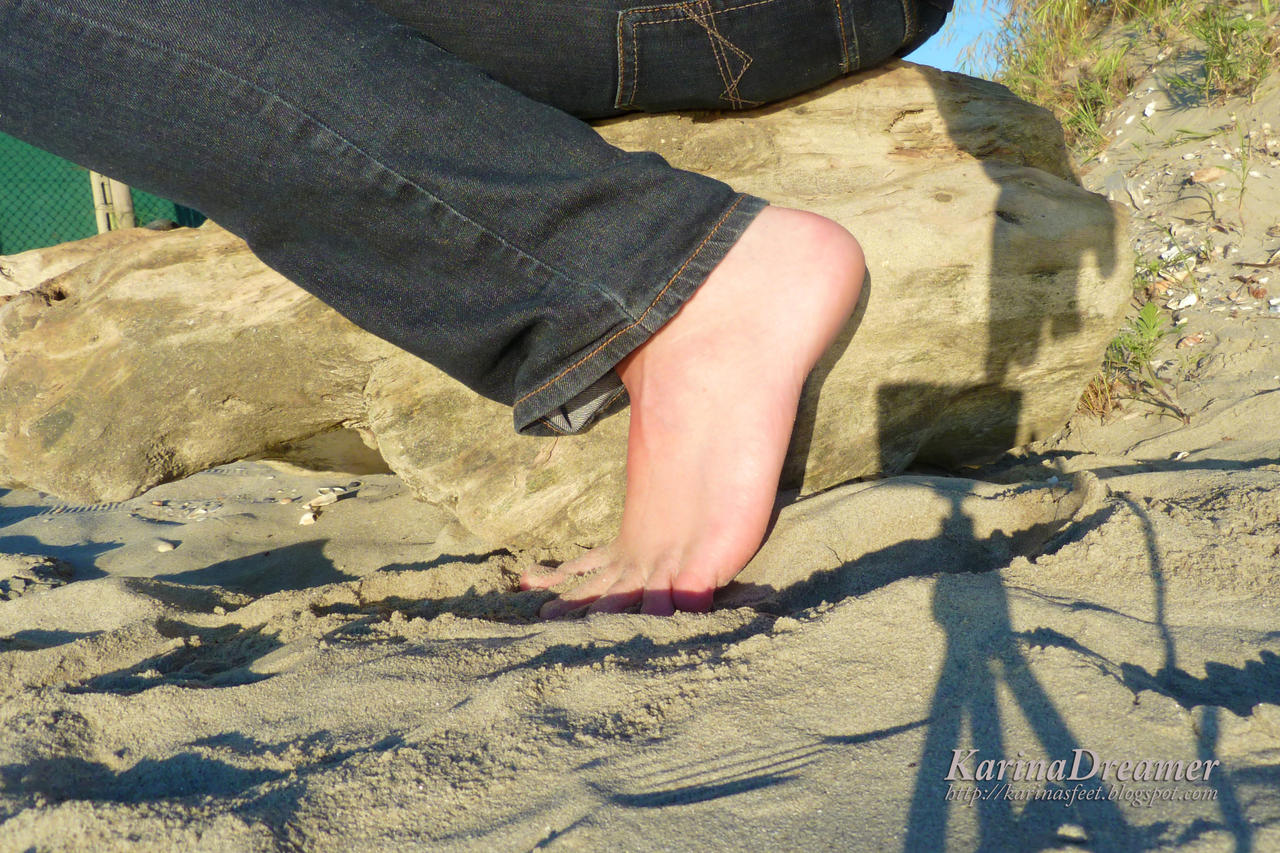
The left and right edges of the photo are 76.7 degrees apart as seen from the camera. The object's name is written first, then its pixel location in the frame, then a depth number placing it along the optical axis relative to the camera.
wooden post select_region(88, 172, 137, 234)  5.11
